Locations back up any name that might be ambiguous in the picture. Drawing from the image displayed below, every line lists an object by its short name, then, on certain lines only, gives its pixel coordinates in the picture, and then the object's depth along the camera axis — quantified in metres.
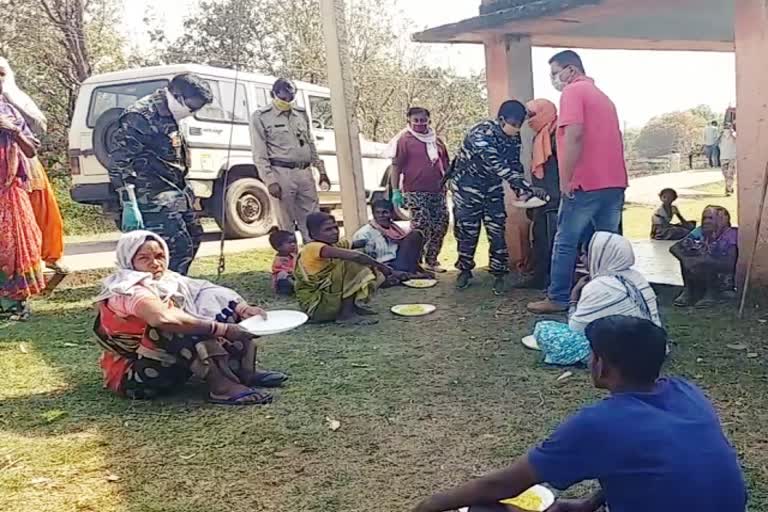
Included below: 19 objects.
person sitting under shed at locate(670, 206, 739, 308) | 5.42
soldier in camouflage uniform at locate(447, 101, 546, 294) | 5.76
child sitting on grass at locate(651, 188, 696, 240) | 7.95
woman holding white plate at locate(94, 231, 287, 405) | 3.51
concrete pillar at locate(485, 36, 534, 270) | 6.72
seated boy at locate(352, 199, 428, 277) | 6.76
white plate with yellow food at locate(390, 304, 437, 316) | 5.55
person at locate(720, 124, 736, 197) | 13.41
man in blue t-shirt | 1.73
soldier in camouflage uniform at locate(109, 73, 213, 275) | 5.25
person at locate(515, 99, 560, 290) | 6.02
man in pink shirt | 4.88
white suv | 9.55
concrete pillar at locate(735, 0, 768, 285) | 5.13
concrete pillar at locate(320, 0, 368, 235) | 7.11
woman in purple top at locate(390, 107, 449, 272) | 6.95
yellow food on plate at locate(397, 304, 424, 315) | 5.56
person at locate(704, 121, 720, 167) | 19.17
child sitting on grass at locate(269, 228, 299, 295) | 6.65
